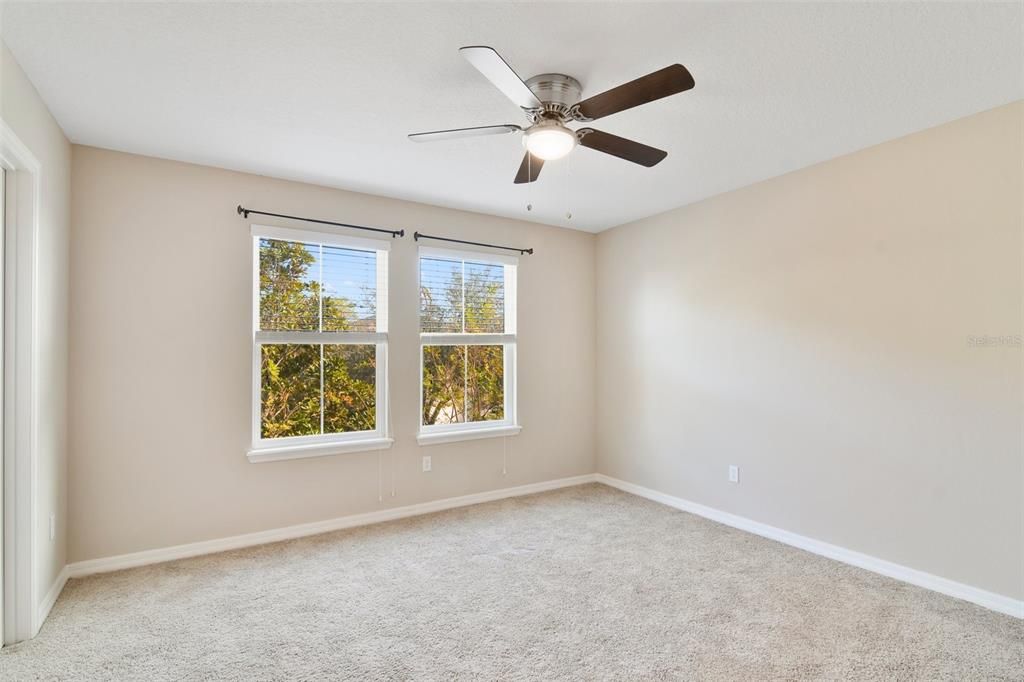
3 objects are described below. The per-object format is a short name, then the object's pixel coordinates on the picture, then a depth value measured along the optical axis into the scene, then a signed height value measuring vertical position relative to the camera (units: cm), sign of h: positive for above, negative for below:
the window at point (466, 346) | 430 +1
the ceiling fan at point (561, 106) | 180 +95
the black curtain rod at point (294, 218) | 347 +91
